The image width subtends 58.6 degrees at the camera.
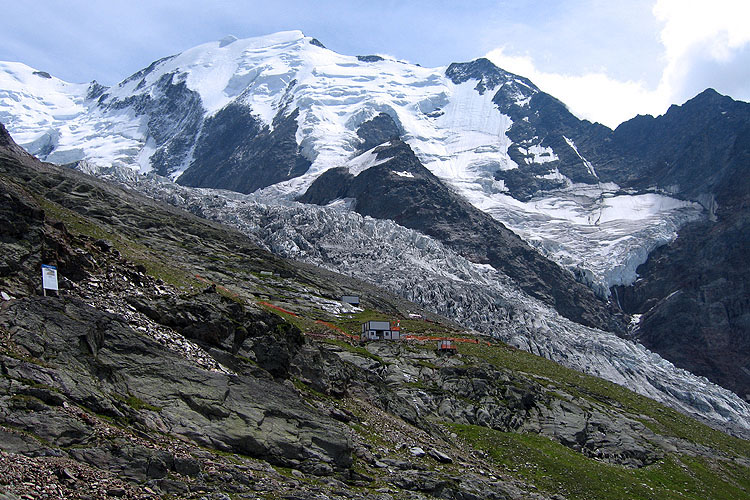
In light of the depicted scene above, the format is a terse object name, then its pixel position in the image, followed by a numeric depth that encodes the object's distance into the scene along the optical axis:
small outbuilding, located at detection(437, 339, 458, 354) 81.02
